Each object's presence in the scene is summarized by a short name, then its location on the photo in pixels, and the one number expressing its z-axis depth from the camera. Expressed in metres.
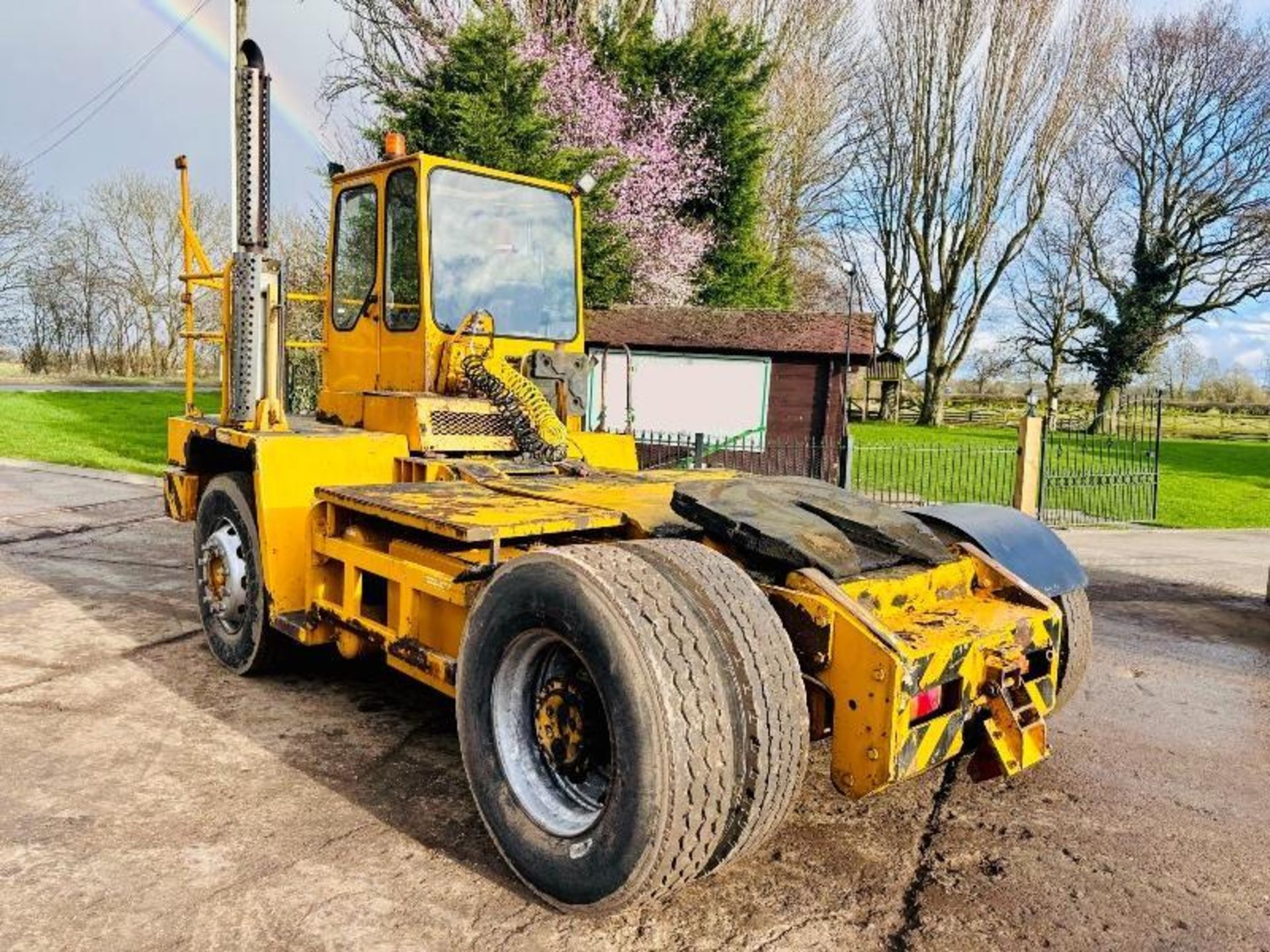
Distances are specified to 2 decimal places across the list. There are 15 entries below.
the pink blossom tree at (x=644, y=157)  21.97
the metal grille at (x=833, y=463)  15.59
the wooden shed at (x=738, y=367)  18.56
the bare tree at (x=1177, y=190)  36.22
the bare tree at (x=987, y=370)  53.94
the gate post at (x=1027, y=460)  12.15
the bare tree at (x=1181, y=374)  39.31
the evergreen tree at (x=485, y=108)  16.97
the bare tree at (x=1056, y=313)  40.22
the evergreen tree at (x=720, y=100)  24.30
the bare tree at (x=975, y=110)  31.88
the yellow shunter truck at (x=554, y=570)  2.93
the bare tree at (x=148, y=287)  47.22
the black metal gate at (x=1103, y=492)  15.17
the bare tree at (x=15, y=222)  40.84
